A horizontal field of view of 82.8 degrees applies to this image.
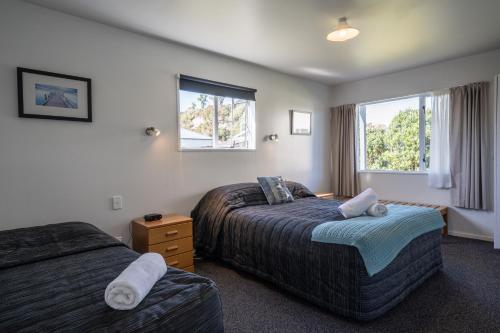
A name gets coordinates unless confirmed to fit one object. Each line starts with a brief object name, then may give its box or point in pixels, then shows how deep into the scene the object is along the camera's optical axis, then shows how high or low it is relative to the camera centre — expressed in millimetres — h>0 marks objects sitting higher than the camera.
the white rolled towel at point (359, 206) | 2623 -439
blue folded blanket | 1962 -569
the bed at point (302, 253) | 2002 -809
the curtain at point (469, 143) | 3787 +181
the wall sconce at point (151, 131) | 3047 +341
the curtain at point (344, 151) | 5121 +147
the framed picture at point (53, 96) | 2369 +610
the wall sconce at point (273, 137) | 4363 +360
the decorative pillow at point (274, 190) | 3508 -383
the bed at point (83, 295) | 1069 -578
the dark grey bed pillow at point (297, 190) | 3967 -436
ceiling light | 2707 +1227
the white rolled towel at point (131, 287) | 1149 -523
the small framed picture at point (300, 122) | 4723 +647
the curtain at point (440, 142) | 4086 +223
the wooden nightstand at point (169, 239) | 2666 -744
